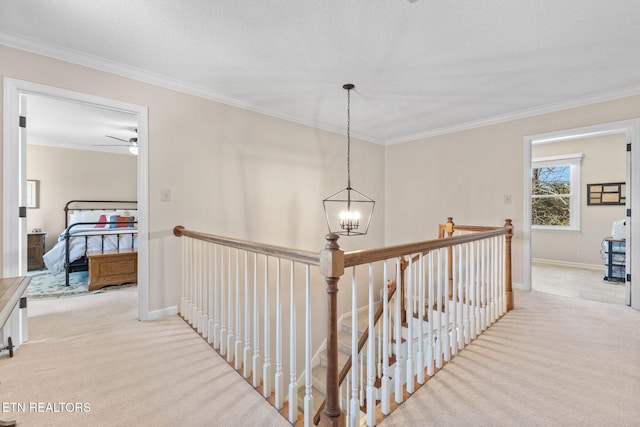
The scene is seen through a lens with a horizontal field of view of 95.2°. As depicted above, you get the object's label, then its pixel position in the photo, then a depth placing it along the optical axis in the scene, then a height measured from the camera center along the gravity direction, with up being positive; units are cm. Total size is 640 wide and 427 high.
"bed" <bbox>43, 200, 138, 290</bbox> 404 -62
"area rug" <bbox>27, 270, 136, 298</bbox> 376 -105
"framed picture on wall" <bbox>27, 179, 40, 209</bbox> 543 +33
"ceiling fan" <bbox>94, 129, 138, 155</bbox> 414 +124
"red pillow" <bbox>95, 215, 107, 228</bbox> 525 -14
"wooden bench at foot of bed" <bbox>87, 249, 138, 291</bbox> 397 -80
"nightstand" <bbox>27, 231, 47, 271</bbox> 521 -72
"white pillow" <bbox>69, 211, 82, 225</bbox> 525 -11
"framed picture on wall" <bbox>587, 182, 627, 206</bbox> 503 +34
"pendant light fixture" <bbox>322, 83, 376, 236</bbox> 452 +8
